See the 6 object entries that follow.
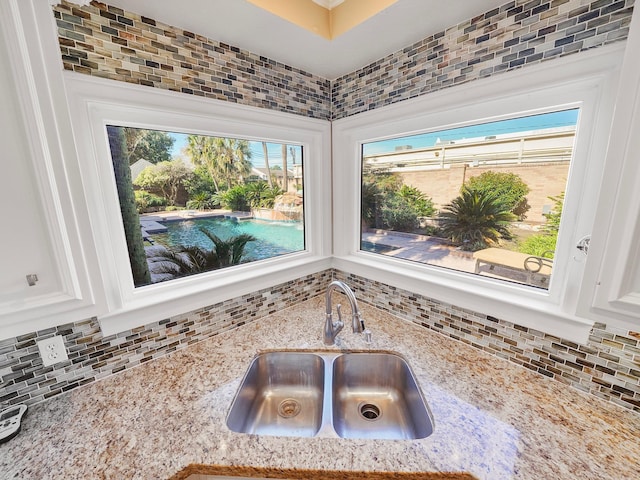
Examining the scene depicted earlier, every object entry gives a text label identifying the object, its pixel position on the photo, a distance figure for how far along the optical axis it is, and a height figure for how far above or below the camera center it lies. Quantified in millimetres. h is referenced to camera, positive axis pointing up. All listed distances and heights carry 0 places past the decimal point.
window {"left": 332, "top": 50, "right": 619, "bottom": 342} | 888 +34
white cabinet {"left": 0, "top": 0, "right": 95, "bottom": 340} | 659 +35
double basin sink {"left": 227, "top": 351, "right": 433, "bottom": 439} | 1044 -942
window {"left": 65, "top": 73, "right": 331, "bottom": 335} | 951 -18
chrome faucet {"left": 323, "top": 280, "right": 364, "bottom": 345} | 1189 -669
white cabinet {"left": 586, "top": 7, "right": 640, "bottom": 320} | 590 -61
